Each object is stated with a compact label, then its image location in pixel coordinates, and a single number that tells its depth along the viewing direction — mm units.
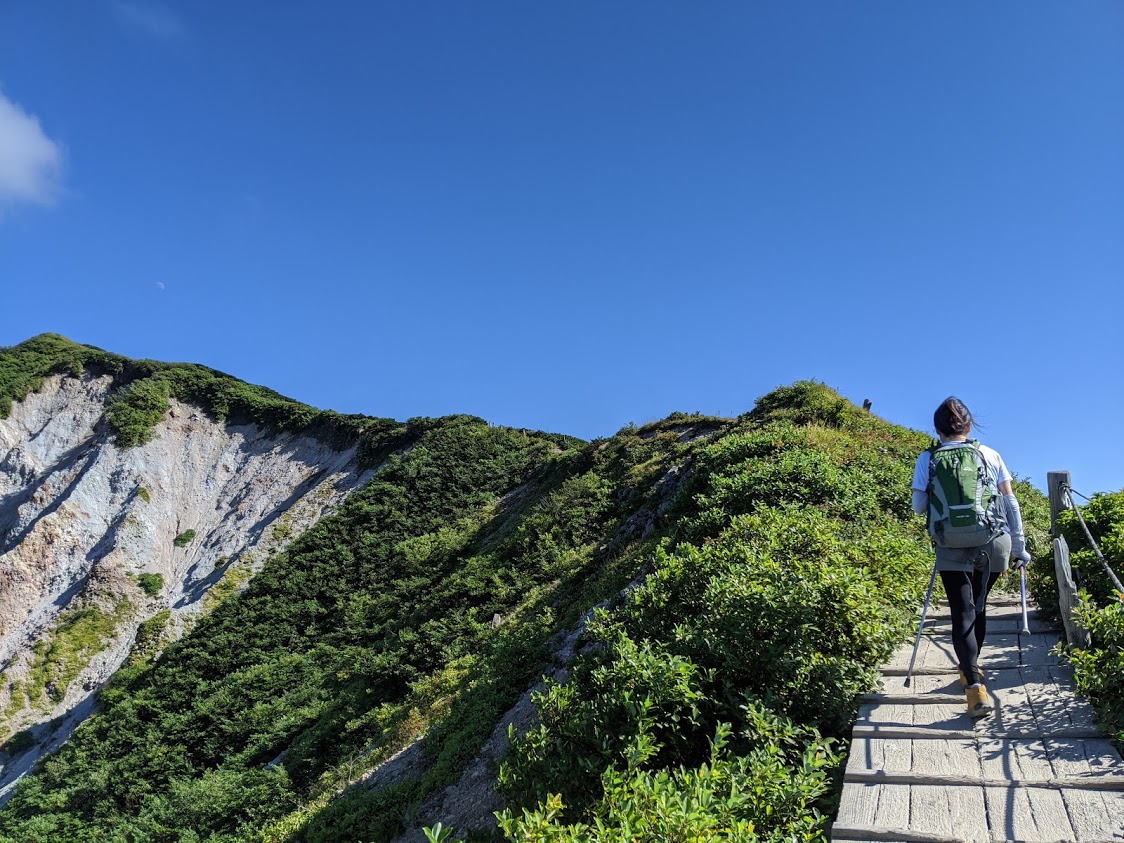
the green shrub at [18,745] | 25719
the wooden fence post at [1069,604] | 4773
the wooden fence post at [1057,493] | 5797
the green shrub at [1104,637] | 4055
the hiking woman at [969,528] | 4625
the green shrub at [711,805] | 3137
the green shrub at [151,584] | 32812
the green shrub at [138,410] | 39781
